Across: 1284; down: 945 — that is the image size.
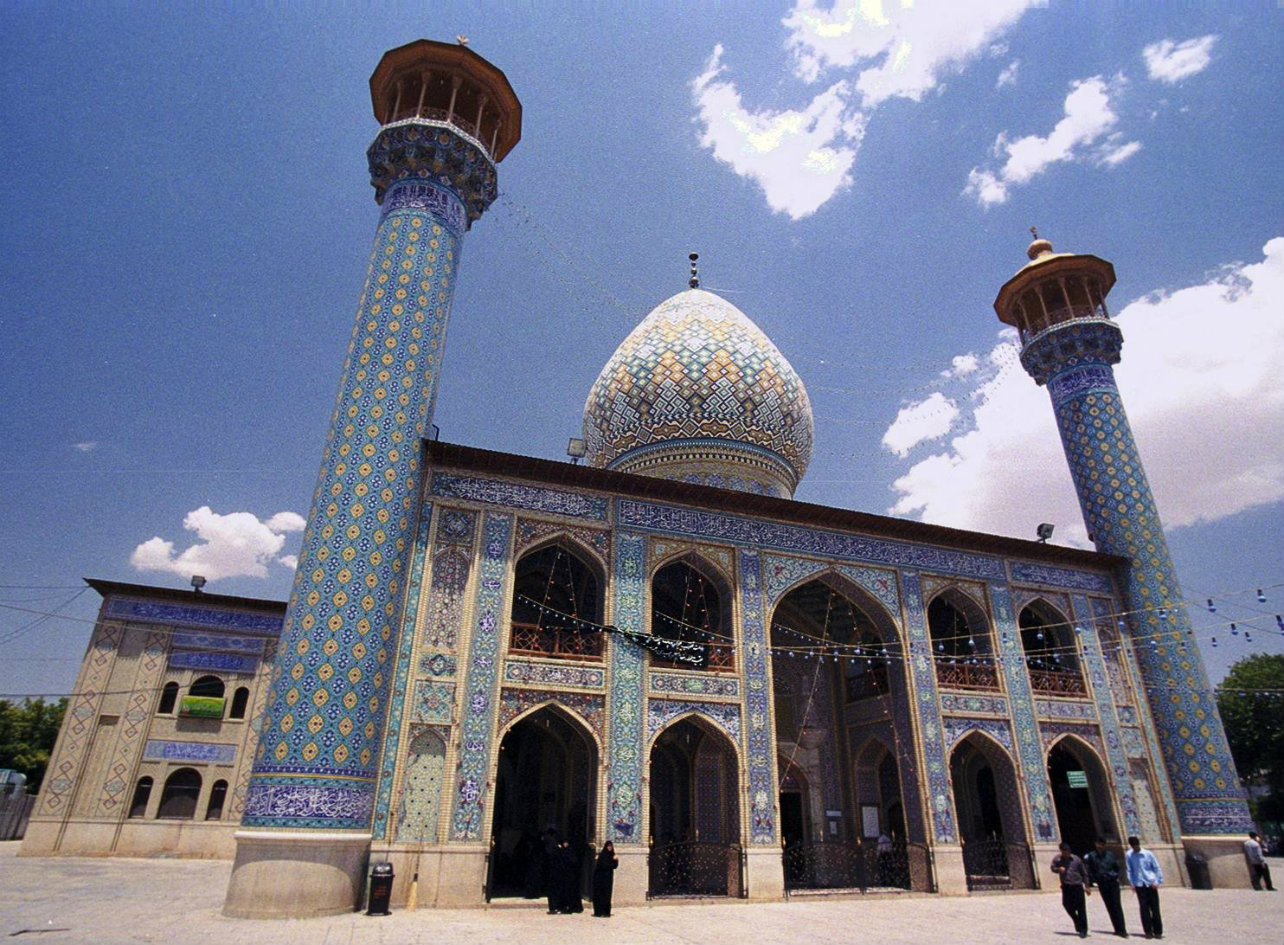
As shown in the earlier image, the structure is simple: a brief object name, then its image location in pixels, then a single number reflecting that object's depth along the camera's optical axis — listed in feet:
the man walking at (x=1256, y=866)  40.29
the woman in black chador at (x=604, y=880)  28.58
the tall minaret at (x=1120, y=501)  43.11
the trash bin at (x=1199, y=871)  40.88
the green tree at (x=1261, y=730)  79.66
